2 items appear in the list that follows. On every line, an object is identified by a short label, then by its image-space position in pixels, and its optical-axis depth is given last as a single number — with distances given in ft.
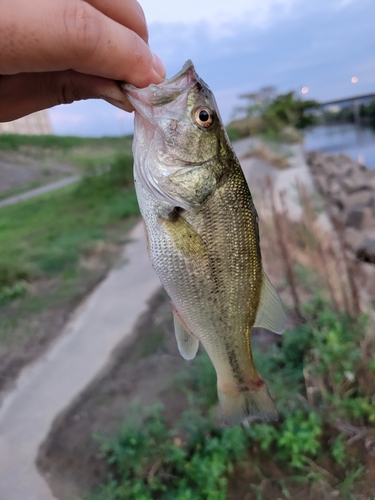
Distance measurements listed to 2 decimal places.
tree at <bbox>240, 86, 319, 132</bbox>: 75.41
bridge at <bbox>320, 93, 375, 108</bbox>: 113.19
